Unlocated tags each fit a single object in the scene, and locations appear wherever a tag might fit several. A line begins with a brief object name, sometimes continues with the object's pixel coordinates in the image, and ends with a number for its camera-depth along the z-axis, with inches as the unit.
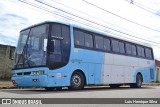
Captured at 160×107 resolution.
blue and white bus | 371.0
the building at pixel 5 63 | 808.2
